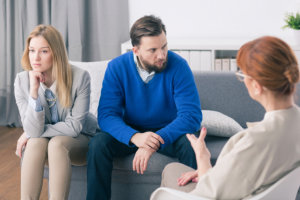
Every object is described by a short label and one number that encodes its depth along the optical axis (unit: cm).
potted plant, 343
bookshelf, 356
